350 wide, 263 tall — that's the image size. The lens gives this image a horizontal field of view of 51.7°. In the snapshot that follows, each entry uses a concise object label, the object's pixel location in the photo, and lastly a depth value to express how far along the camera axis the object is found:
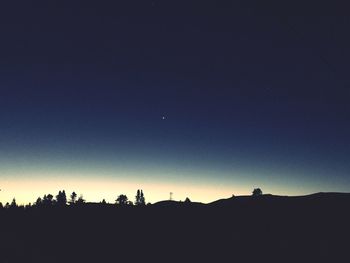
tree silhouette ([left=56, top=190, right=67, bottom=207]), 128.12
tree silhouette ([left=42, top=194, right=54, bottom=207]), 124.31
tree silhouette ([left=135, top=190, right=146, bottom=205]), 140.38
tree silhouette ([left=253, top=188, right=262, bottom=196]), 92.69
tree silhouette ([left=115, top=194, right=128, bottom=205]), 130.11
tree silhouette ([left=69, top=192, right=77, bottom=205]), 136.96
